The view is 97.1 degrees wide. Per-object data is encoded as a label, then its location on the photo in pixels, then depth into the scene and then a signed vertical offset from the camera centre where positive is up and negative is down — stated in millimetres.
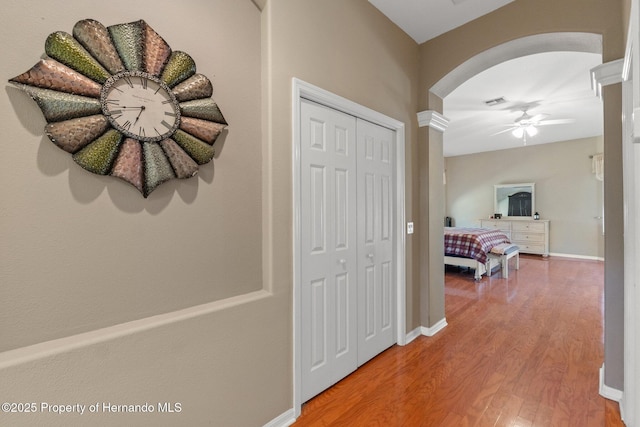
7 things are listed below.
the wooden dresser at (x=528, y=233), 6960 -506
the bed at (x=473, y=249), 4863 -638
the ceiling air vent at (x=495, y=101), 4270 +1721
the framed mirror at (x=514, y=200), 7246 +341
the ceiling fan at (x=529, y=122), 4977 +1671
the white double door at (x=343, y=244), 1902 -231
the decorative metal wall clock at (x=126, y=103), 1048 +474
